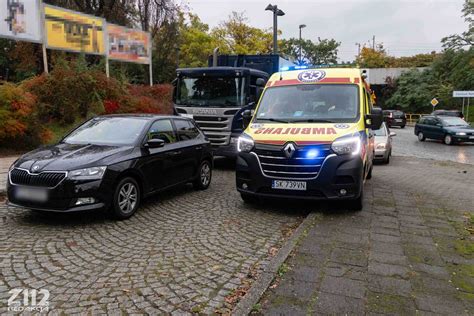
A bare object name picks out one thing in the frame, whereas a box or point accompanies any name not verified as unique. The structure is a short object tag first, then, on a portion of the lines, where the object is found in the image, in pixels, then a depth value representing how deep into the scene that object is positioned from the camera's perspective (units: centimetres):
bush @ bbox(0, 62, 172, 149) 1112
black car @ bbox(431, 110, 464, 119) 3206
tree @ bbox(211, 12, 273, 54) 3578
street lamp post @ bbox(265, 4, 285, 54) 1756
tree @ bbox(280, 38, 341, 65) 6419
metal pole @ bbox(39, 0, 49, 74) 1414
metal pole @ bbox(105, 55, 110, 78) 1665
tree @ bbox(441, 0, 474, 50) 4156
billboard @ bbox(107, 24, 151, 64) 1787
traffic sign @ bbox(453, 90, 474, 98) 3372
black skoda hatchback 541
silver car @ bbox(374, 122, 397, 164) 1354
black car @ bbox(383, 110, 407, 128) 3844
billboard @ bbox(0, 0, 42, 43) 1302
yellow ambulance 606
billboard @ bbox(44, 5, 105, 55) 1461
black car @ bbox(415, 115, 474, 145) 2150
